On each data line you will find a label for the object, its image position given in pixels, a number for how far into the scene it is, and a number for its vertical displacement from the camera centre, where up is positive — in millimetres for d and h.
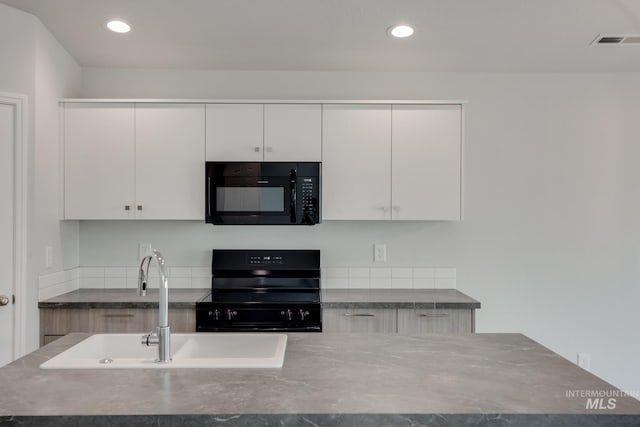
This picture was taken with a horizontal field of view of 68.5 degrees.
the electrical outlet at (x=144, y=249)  3328 -253
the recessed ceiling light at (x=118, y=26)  2723 +1100
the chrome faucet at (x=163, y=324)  1503 -363
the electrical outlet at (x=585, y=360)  3346 -1045
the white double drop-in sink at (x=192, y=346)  1739 -504
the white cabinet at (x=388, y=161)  3039 +339
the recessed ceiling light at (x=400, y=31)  2742 +1079
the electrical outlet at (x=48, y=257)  2850 -267
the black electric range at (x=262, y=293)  2768 -527
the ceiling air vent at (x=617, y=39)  2822 +1062
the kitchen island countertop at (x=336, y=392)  1121 -478
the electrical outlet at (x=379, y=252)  3361 -278
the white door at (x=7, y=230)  2592 -92
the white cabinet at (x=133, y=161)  3002 +337
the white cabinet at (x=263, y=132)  3031 +526
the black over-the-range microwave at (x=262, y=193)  2977 +129
